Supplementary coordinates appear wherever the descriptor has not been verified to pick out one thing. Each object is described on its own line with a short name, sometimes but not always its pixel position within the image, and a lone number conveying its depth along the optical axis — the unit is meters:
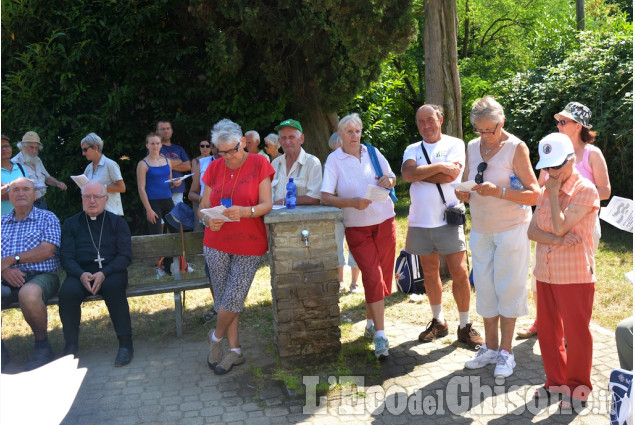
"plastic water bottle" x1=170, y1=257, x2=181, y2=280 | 6.82
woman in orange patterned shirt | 3.94
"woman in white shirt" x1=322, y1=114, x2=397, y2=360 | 5.24
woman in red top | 5.05
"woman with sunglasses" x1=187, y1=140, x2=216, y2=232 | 7.59
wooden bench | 6.07
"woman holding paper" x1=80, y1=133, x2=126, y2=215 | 7.46
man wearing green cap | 5.74
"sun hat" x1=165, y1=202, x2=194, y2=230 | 6.22
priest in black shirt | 5.60
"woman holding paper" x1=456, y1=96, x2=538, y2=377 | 4.60
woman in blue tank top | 8.21
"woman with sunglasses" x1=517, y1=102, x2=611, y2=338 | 4.86
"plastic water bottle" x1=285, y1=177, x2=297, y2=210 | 5.39
